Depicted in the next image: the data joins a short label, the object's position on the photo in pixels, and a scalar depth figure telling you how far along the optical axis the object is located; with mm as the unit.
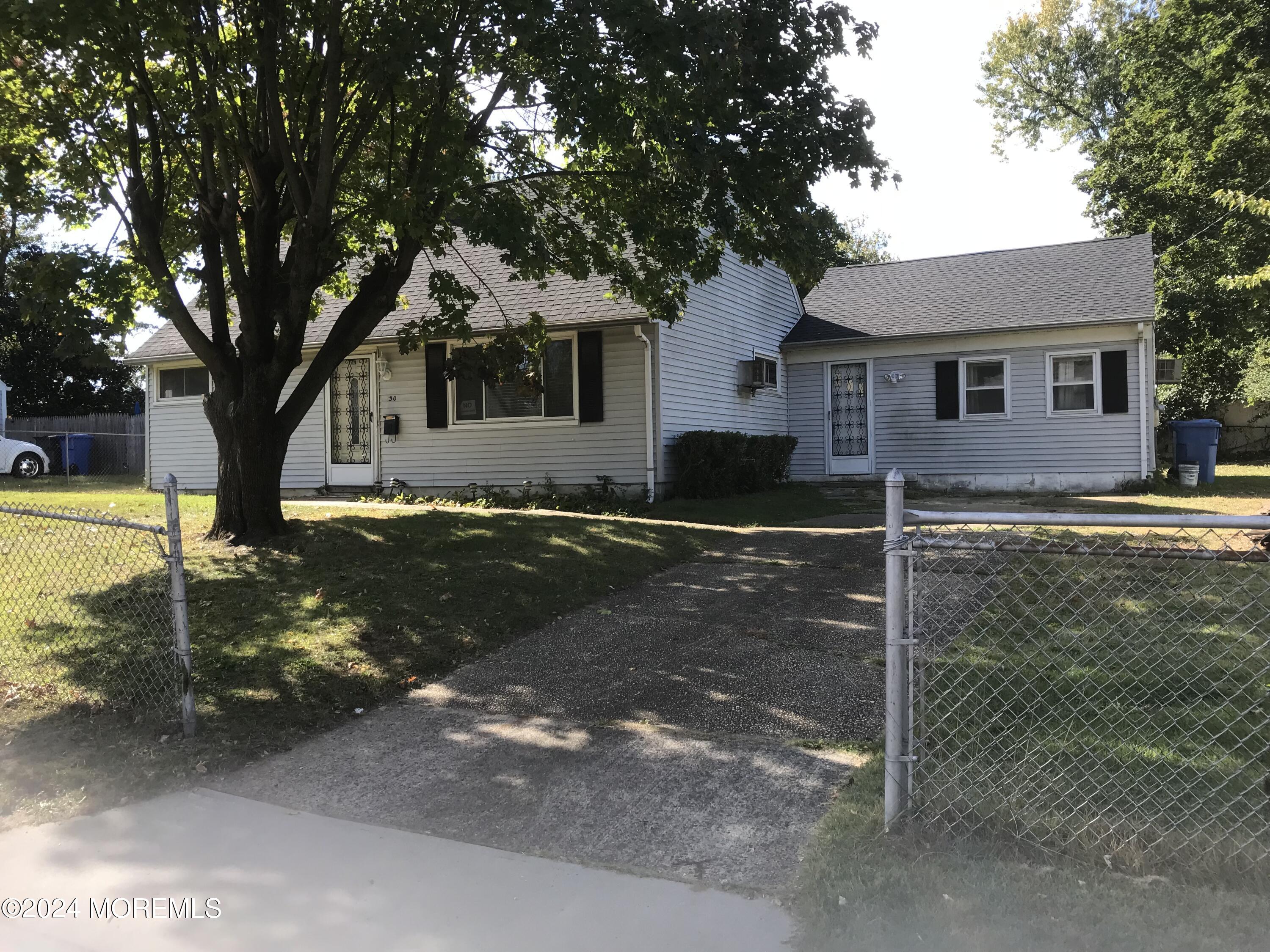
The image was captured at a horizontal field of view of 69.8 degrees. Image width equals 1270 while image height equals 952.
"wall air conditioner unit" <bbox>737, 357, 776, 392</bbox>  16609
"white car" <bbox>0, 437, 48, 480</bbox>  22031
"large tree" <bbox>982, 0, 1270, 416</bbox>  17688
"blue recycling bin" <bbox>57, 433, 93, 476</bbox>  25359
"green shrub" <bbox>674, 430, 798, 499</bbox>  14141
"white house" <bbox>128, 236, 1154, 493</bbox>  14383
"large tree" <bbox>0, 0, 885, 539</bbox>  7527
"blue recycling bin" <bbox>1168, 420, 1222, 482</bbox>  16438
